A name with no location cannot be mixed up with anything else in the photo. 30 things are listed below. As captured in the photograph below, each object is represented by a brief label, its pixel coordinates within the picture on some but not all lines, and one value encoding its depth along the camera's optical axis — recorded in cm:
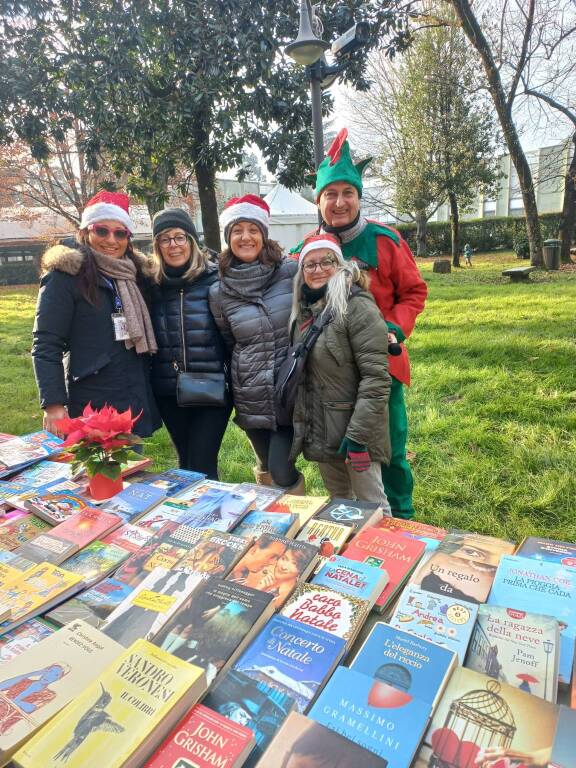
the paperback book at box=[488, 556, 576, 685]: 118
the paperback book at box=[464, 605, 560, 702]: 103
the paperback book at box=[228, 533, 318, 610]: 130
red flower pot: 194
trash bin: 1287
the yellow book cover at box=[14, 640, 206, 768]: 85
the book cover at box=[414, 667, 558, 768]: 86
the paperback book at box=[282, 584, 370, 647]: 116
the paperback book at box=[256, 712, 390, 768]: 82
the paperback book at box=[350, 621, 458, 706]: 99
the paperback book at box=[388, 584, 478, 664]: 113
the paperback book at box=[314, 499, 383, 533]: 167
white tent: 1645
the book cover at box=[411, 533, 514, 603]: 130
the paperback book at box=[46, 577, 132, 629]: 125
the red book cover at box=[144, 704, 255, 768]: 86
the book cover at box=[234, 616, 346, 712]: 101
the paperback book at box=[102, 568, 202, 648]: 116
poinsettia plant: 187
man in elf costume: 242
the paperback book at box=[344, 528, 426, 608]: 138
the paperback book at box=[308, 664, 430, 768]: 88
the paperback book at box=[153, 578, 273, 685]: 107
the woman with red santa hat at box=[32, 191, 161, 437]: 238
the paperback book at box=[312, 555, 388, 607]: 128
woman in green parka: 215
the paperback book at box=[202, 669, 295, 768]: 93
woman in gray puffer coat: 245
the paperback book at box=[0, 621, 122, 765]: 92
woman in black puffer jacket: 254
